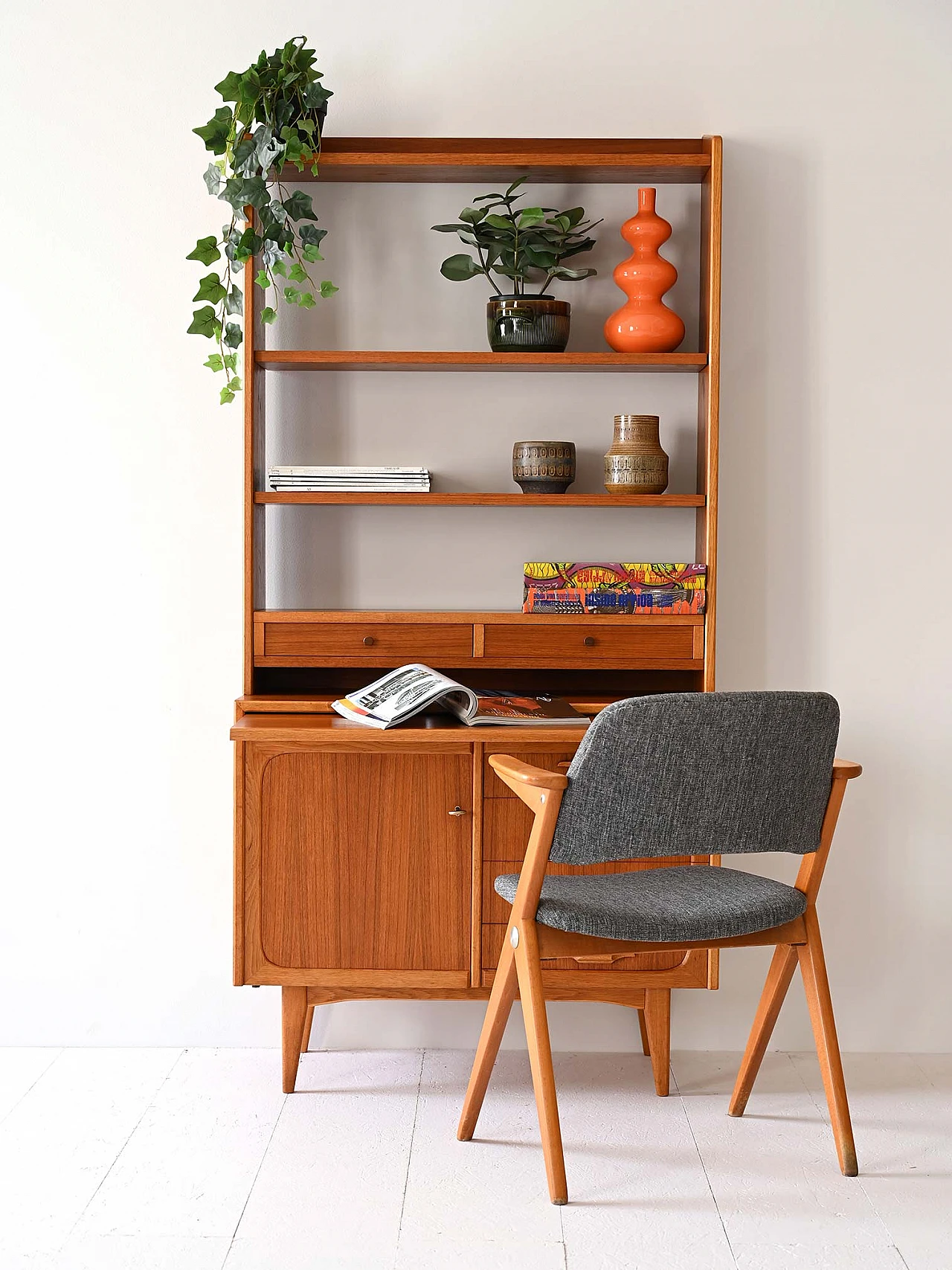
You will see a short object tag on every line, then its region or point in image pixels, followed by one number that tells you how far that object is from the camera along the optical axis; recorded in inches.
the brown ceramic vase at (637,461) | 96.8
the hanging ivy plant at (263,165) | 91.4
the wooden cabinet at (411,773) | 89.5
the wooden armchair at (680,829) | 70.2
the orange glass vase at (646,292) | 97.5
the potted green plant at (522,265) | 96.0
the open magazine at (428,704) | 87.7
